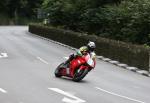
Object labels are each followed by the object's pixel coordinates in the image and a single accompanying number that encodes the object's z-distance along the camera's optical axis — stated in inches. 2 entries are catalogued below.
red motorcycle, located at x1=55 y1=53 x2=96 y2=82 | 845.2
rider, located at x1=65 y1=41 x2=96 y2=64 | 842.2
